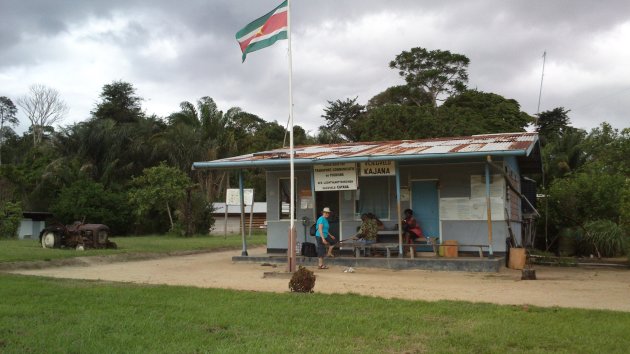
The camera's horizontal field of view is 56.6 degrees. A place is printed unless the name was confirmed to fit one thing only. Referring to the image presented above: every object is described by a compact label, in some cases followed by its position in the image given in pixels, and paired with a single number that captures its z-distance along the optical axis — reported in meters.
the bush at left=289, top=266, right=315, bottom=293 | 9.45
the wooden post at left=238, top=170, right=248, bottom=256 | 16.70
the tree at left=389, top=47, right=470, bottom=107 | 48.03
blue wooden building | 14.89
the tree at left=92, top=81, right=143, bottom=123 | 48.53
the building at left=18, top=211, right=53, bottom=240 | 33.47
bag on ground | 15.62
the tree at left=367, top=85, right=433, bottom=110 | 48.75
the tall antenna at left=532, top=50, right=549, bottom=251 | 20.72
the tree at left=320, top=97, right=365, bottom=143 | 52.78
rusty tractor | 18.36
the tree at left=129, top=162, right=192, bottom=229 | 32.09
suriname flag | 13.41
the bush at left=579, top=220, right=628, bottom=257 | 18.41
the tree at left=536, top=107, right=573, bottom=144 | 46.66
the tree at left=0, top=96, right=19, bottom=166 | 67.62
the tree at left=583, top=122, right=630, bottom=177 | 22.47
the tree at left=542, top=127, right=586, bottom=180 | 29.92
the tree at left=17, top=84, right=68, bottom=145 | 57.62
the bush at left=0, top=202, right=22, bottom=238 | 27.95
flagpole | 12.59
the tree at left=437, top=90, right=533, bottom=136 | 40.06
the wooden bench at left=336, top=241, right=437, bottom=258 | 14.73
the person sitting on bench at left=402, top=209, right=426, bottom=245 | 15.34
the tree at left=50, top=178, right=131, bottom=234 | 34.56
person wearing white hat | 14.39
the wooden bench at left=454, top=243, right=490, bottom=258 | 14.23
